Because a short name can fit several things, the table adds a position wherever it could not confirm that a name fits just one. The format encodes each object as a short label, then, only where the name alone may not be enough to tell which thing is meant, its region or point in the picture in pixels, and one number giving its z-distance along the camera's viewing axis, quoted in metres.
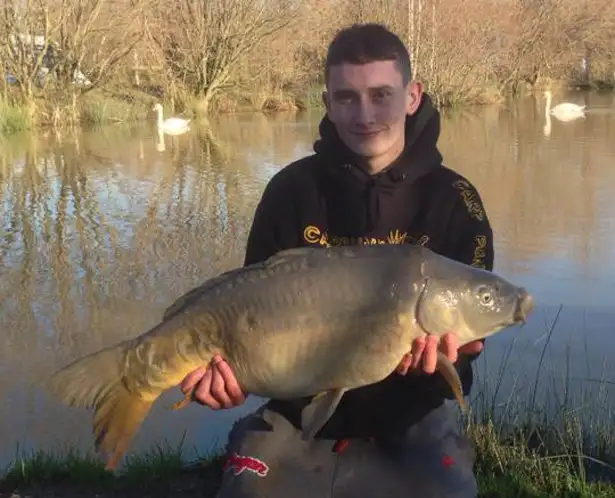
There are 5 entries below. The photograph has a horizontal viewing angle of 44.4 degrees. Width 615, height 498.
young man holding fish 2.00
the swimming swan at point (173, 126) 14.02
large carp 1.66
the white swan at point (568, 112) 15.19
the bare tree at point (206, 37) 18.83
